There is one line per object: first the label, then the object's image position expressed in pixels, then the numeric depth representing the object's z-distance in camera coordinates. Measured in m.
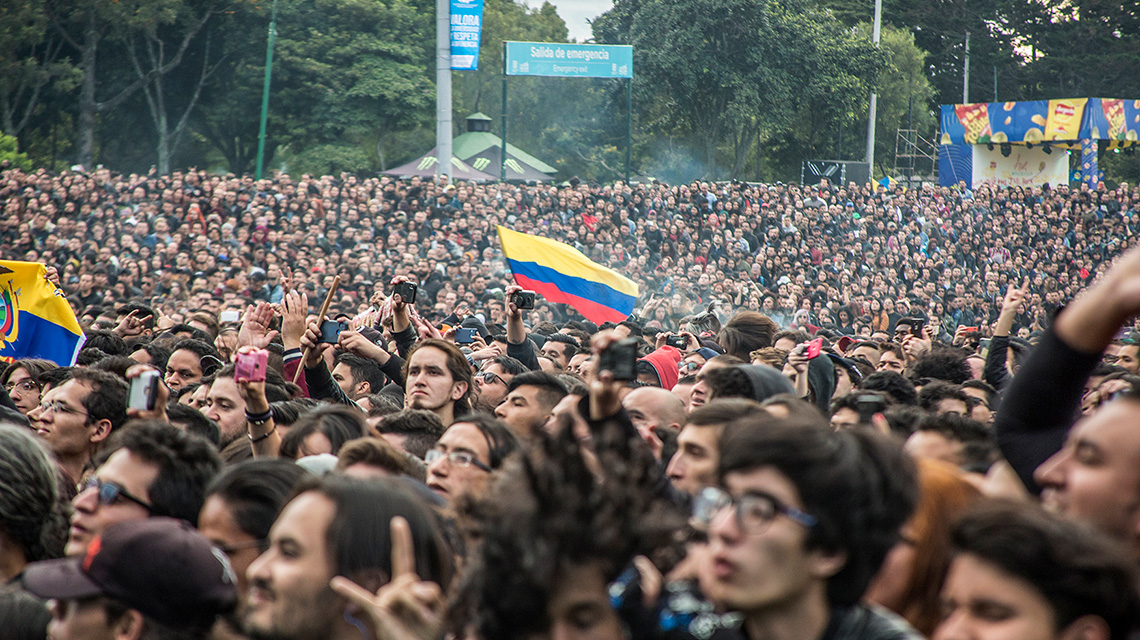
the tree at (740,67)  39.56
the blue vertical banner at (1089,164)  35.50
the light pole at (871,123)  40.40
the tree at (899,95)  49.94
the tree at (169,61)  32.91
